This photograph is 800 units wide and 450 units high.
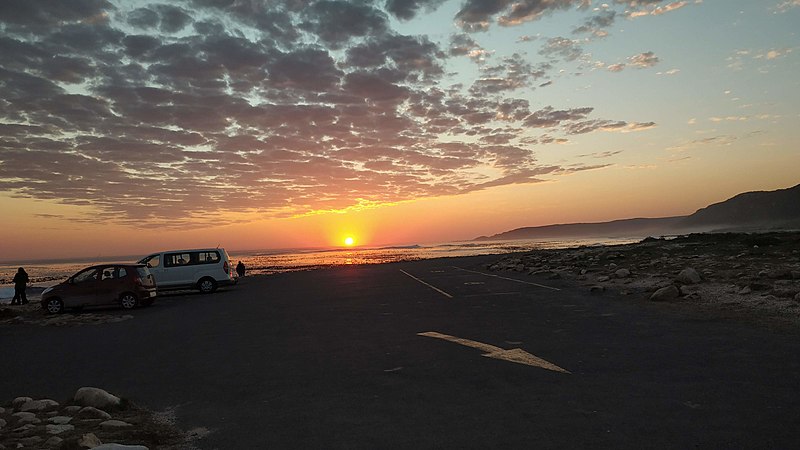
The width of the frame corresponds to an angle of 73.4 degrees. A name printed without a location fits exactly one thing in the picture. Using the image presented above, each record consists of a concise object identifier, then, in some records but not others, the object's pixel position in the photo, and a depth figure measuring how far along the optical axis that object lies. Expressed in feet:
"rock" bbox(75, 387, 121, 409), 21.08
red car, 67.41
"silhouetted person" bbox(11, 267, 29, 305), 91.50
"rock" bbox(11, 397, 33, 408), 21.86
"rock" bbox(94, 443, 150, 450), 15.21
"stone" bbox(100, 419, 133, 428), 18.63
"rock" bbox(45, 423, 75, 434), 18.14
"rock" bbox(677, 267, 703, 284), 57.21
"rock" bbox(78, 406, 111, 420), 19.90
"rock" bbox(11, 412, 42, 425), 19.39
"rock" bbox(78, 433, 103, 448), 16.47
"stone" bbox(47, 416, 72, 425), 19.27
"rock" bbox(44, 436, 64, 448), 16.78
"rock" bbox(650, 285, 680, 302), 49.73
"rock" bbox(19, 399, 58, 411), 21.24
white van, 89.16
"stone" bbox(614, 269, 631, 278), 70.08
